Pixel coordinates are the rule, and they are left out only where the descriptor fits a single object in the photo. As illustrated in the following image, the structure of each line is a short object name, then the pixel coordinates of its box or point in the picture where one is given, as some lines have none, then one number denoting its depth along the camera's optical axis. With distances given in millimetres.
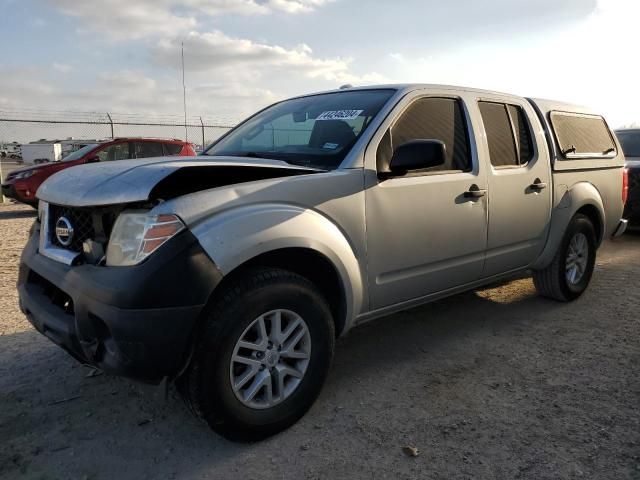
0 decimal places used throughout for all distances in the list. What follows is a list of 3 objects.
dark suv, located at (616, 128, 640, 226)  7625
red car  10266
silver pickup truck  2256
